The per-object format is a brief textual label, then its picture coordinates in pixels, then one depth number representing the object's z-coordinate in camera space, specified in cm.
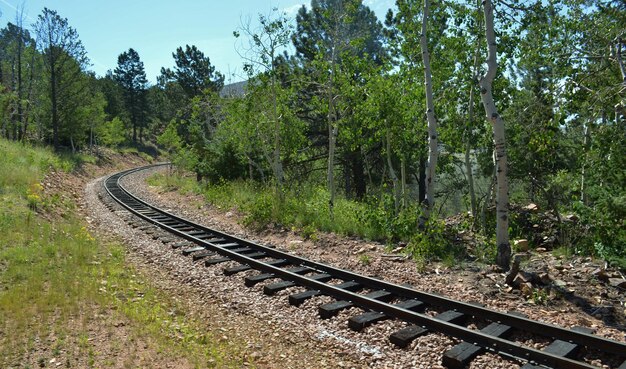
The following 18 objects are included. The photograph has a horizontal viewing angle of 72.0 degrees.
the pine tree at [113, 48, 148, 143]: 6288
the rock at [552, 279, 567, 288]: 667
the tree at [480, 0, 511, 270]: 764
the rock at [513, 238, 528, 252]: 928
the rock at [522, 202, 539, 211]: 1223
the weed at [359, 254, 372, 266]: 865
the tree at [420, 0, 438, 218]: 955
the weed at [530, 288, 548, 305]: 626
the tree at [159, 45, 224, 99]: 3866
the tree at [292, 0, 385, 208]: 1229
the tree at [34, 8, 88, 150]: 3522
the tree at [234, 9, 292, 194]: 1363
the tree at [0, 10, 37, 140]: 3609
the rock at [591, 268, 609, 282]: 694
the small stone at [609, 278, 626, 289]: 665
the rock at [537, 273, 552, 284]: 674
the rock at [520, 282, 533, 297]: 647
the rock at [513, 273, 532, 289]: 671
